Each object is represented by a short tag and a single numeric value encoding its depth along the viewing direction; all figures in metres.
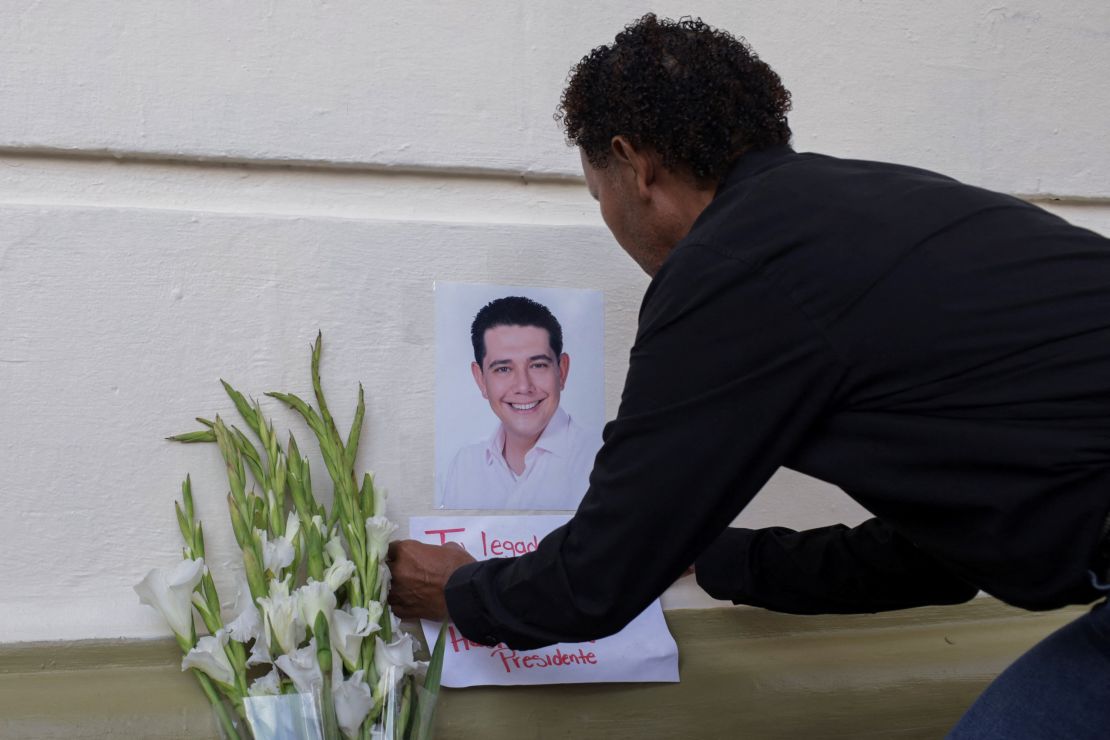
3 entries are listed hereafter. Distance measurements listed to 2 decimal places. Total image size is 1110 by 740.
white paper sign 1.76
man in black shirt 1.21
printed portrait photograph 1.90
